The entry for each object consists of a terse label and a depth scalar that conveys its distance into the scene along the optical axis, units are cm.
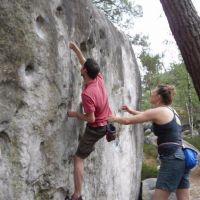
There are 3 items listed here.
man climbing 403
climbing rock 355
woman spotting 396
